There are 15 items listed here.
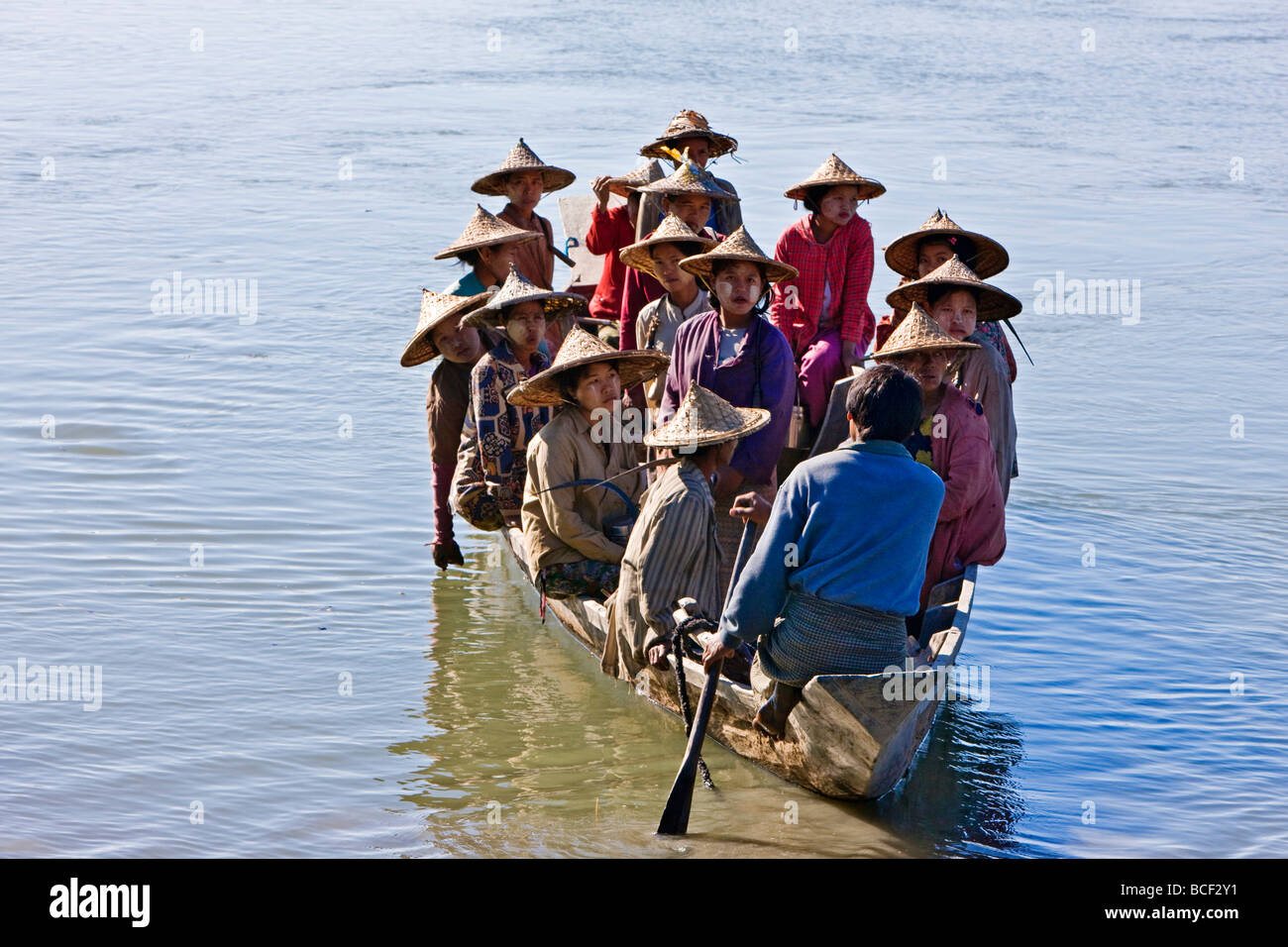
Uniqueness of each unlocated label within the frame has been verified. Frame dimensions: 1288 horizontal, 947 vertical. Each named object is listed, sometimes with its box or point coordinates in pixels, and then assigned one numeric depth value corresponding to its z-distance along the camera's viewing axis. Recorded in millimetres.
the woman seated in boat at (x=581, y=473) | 11711
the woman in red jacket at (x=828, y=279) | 14297
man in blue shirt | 8984
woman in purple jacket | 12219
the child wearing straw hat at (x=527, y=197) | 15808
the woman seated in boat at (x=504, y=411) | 12844
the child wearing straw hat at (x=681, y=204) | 14602
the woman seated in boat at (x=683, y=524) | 10320
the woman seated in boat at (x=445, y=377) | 13750
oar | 10211
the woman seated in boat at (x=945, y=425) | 11437
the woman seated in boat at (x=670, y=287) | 13812
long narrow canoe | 9469
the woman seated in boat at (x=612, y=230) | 16203
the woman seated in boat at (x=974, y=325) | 12609
